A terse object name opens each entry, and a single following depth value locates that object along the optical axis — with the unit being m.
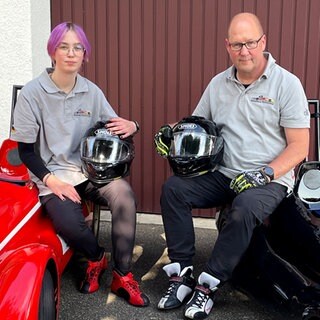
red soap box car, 2.09
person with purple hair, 3.04
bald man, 2.85
